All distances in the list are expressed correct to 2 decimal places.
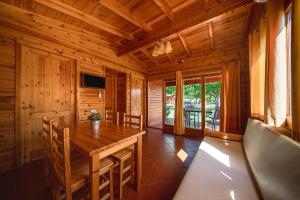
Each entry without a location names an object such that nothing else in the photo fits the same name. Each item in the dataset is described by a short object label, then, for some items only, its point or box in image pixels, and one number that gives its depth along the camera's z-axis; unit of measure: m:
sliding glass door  3.70
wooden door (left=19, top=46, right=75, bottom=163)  2.28
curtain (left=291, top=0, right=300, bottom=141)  0.97
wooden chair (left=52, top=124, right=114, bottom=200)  1.02
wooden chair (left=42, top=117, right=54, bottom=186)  1.29
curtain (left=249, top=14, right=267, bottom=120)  2.05
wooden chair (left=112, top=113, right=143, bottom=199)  1.47
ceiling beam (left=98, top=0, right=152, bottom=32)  2.18
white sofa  0.76
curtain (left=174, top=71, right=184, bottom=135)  4.20
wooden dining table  1.08
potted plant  1.75
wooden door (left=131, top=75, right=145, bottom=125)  4.75
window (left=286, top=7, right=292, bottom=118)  1.35
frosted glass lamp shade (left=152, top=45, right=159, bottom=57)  2.63
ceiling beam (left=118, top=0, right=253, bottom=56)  1.95
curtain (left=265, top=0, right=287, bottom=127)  1.28
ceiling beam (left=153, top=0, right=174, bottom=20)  2.21
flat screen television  3.17
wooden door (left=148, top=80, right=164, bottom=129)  5.40
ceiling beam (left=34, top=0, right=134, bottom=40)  2.14
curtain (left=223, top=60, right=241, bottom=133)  3.06
